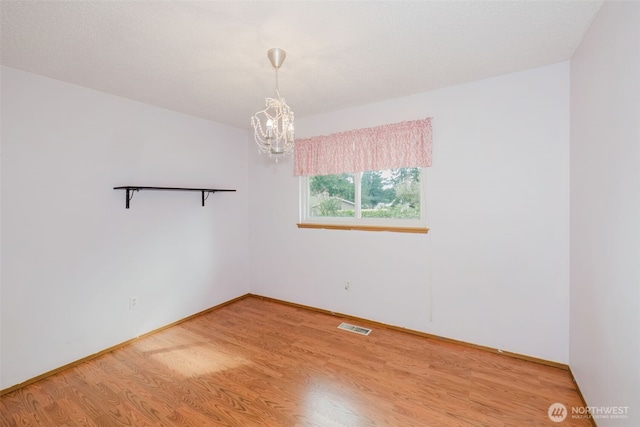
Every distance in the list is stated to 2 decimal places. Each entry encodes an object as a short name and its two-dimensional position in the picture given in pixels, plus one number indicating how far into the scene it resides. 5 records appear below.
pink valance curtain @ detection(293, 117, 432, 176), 2.78
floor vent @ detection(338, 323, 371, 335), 2.95
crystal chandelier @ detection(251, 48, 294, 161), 1.78
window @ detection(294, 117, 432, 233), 2.84
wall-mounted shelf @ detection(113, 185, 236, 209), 2.64
